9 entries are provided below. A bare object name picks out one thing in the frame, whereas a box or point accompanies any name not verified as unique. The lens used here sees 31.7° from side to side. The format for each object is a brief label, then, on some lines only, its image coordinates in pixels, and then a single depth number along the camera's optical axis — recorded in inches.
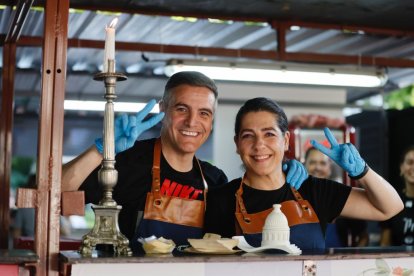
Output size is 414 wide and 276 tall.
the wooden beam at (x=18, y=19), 149.1
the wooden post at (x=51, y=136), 104.7
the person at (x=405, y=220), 304.5
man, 143.6
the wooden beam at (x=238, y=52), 302.3
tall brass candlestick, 107.5
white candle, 107.6
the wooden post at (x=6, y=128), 179.9
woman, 135.4
